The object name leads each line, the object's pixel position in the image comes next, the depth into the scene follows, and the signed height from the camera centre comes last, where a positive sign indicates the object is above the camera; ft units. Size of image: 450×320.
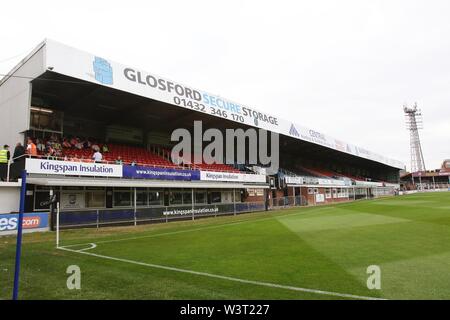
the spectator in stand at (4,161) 58.08 +7.05
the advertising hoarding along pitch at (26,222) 51.98 -3.22
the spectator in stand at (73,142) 79.20 +13.71
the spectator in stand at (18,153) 59.41 +8.46
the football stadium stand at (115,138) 61.82 +16.05
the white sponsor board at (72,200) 71.46 +0.24
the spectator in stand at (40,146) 69.26 +11.42
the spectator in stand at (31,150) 59.11 +8.96
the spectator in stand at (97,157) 68.95 +8.77
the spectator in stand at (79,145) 79.84 +13.03
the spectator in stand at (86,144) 82.53 +13.70
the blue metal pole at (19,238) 16.55 -1.76
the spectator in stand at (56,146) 71.11 +11.68
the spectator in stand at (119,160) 73.20 +8.93
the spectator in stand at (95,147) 81.17 +12.67
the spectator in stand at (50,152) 64.96 +9.54
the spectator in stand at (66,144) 77.05 +12.87
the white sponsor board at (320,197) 153.95 -0.12
